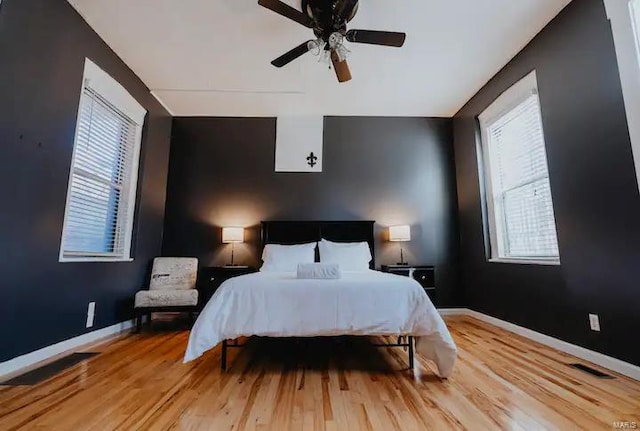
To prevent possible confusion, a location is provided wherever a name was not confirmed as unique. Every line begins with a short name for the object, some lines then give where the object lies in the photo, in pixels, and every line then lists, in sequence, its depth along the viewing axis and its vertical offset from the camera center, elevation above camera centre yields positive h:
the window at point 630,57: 2.01 +1.33
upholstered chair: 3.31 -0.43
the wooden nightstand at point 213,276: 3.95 -0.30
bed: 2.05 -0.41
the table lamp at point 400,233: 4.14 +0.27
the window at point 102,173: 2.79 +0.84
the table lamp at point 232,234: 4.10 +0.26
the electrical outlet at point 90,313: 2.83 -0.56
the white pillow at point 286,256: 3.63 -0.04
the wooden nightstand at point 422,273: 4.05 -0.28
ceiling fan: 2.22 +1.77
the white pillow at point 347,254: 3.77 -0.02
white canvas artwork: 4.56 +1.66
